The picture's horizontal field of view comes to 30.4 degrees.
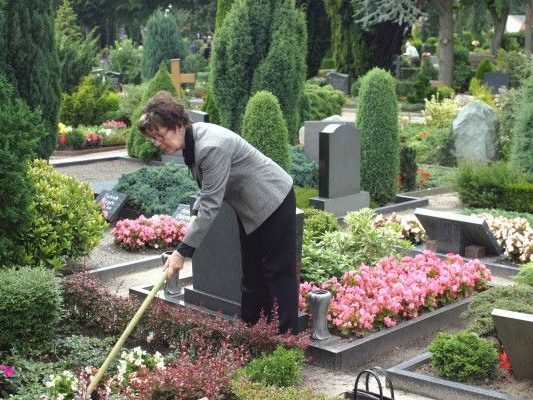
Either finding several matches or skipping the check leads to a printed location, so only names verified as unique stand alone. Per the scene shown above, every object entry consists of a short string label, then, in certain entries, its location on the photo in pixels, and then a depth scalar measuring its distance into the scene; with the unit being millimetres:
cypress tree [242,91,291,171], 12523
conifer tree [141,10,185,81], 28938
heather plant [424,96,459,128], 20056
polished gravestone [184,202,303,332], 7496
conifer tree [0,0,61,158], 12914
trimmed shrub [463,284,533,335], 7023
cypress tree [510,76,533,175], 13188
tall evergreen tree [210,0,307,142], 15320
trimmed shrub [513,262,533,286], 7945
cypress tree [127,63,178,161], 16812
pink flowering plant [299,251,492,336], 7359
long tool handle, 5523
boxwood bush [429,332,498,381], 6336
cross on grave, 23550
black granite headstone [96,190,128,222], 11891
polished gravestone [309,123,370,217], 12227
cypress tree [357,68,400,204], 13359
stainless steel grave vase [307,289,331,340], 7047
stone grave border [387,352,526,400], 6082
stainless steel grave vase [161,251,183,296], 8375
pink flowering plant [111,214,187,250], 10500
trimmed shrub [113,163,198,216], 11883
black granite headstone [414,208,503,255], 9781
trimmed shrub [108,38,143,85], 33062
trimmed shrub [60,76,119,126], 21531
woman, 6156
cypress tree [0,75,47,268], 7703
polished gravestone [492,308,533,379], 5902
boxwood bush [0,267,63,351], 6742
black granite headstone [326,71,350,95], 31906
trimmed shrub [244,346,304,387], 6102
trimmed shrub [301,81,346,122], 18375
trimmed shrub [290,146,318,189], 14062
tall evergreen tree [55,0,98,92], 22891
